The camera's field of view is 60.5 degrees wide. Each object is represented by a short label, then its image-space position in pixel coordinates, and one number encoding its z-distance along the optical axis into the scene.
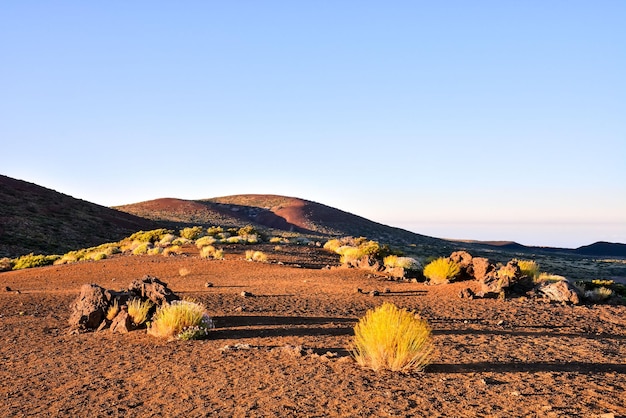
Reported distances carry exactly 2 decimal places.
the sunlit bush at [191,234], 37.69
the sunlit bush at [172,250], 26.40
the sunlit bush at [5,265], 27.07
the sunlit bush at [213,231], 38.40
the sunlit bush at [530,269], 17.24
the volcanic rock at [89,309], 10.74
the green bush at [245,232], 38.41
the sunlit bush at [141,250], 28.86
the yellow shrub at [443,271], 17.30
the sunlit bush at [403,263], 21.30
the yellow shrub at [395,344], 7.17
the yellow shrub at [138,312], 10.48
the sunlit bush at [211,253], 24.39
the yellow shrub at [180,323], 9.60
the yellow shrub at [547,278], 16.44
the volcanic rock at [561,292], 14.29
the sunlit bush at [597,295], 14.88
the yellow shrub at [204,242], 29.02
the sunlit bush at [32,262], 27.20
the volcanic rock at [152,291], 11.29
